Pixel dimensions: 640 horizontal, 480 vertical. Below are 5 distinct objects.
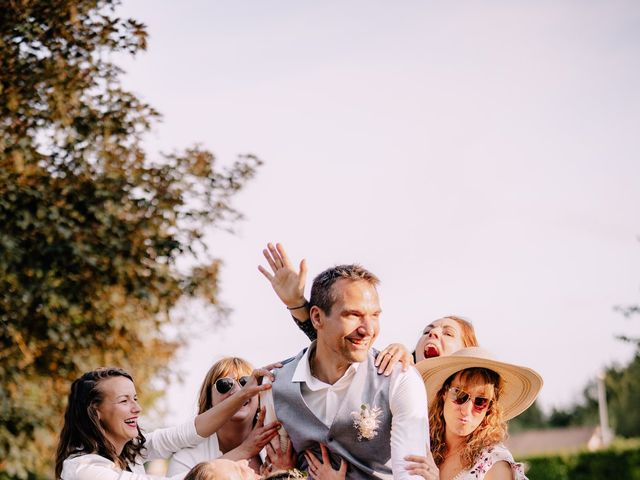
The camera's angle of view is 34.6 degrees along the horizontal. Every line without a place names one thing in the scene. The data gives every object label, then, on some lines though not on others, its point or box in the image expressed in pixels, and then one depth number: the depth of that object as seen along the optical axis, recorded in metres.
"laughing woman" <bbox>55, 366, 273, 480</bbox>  4.74
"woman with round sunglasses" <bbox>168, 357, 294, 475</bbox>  5.57
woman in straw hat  5.13
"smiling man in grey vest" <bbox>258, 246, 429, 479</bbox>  4.62
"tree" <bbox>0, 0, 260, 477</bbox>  9.88
